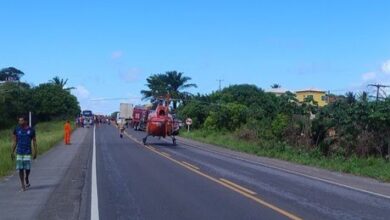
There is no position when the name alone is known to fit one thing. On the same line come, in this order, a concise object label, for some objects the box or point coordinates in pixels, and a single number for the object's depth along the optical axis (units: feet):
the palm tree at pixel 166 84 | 370.32
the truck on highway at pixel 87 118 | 317.54
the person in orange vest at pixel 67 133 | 147.33
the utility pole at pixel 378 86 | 153.23
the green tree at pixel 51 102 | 350.23
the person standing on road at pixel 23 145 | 51.52
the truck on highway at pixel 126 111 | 296.92
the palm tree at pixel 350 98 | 102.08
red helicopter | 137.18
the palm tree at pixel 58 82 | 403.34
